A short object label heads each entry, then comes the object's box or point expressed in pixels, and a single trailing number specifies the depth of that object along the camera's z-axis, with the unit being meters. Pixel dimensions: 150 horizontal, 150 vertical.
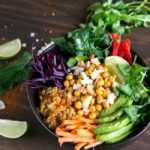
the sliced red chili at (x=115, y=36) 0.83
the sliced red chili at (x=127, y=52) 0.80
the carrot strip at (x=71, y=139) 0.70
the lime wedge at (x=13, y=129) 0.78
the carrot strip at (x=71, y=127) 0.71
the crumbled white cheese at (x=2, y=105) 0.82
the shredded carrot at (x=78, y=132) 0.70
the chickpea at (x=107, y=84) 0.75
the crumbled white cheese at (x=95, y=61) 0.78
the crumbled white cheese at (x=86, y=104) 0.73
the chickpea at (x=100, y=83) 0.75
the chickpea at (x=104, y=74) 0.75
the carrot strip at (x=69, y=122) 0.71
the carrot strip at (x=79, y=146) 0.70
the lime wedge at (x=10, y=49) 0.88
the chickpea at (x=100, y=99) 0.73
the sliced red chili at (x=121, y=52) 0.81
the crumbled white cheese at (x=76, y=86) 0.75
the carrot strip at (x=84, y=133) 0.71
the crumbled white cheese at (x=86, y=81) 0.75
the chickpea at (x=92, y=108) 0.73
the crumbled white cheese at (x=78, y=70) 0.77
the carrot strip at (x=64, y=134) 0.70
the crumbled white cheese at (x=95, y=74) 0.76
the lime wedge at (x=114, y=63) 0.78
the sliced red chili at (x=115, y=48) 0.81
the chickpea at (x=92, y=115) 0.72
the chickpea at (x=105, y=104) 0.73
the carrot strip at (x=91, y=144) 0.70
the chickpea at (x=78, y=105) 0.73
